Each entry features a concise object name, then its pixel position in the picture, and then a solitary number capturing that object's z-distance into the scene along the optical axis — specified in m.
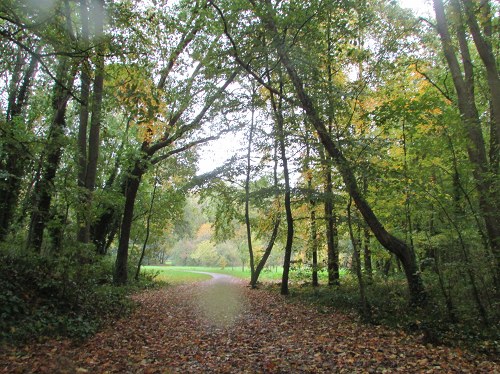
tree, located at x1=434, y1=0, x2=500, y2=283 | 7.11
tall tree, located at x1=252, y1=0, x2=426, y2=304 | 8.69
